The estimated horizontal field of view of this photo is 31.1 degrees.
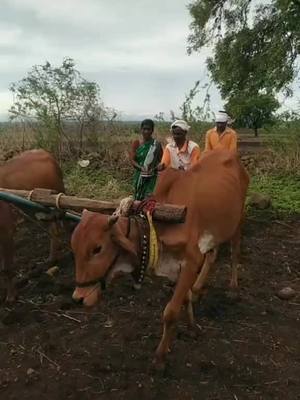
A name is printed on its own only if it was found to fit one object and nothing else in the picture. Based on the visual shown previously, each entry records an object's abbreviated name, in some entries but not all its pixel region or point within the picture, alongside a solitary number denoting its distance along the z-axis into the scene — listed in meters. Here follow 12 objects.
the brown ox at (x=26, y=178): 5.24
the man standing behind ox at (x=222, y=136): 6.36
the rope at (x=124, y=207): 3.70
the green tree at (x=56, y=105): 11.91
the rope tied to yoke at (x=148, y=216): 3.60
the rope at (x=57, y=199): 4.14
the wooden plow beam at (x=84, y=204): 3.64
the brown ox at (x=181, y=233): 3.35
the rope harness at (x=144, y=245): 3.56
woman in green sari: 6.20
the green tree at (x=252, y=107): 15.39
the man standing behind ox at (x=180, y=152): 5.41
